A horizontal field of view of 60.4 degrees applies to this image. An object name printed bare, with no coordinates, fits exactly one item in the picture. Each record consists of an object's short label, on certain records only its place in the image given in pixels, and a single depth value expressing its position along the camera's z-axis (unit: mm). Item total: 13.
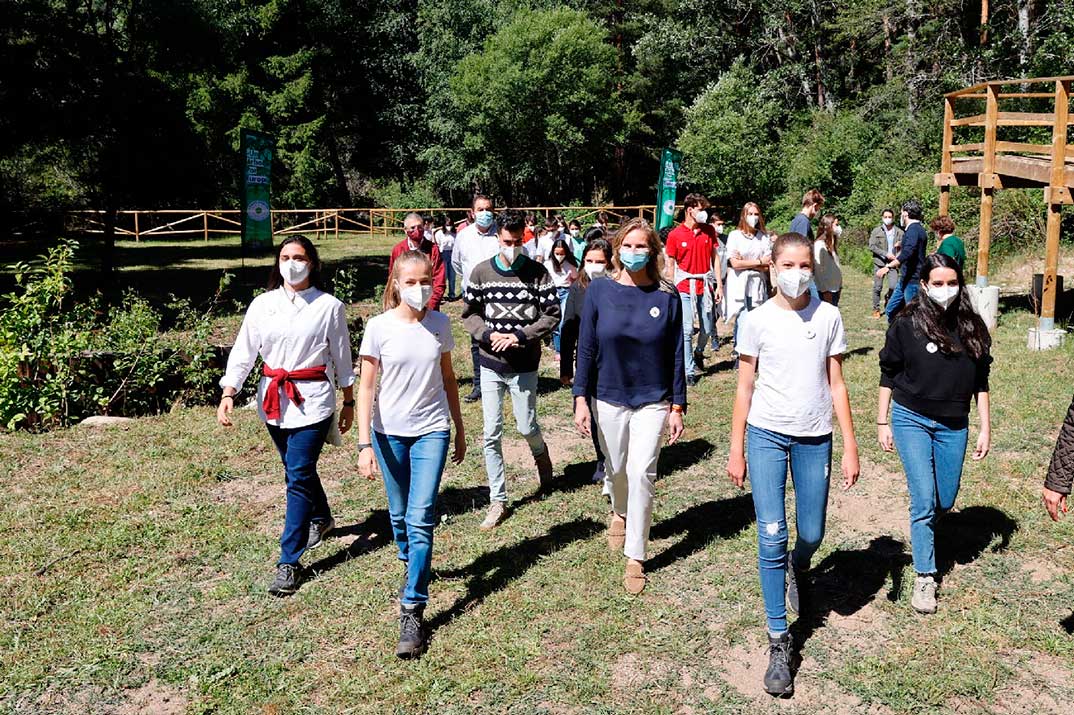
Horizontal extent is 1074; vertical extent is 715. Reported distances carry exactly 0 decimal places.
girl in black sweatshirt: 4441
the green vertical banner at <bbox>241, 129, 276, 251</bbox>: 11961
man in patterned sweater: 5914
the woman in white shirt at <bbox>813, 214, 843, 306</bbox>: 9062
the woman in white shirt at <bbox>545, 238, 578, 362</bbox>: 11428
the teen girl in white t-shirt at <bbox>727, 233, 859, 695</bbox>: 3994
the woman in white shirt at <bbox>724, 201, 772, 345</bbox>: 9117
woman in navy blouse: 4672
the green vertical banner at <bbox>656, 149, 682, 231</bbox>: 12734
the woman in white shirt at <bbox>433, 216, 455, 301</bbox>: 18234
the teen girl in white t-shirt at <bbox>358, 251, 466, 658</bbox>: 4375
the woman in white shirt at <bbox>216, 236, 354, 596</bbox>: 4836
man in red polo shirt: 9148
